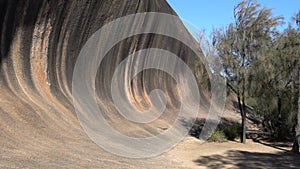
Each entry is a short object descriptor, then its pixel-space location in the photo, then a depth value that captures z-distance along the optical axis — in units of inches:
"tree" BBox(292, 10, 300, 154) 528.7
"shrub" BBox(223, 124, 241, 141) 692.4
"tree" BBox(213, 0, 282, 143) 621.0
